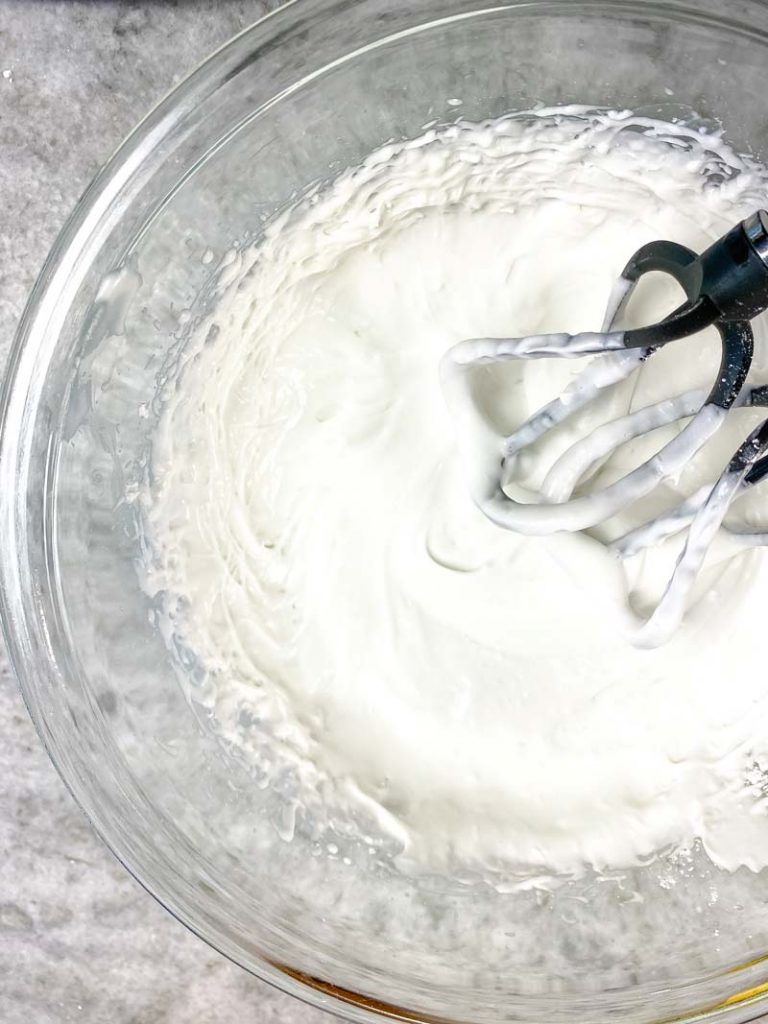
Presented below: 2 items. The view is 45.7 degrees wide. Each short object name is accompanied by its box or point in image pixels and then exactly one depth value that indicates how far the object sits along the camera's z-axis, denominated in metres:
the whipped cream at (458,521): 0.24
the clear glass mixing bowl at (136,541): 0.22
